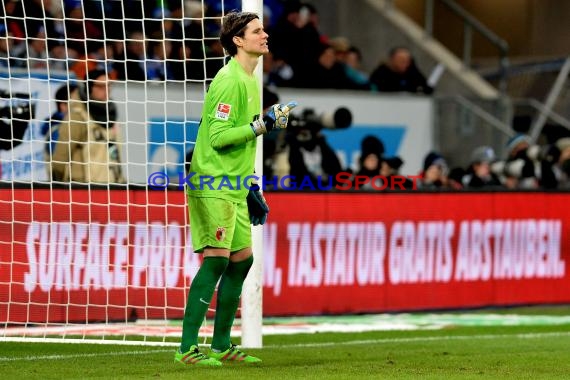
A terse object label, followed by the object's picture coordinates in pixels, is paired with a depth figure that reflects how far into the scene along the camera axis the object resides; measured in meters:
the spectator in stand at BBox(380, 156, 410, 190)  15.15
